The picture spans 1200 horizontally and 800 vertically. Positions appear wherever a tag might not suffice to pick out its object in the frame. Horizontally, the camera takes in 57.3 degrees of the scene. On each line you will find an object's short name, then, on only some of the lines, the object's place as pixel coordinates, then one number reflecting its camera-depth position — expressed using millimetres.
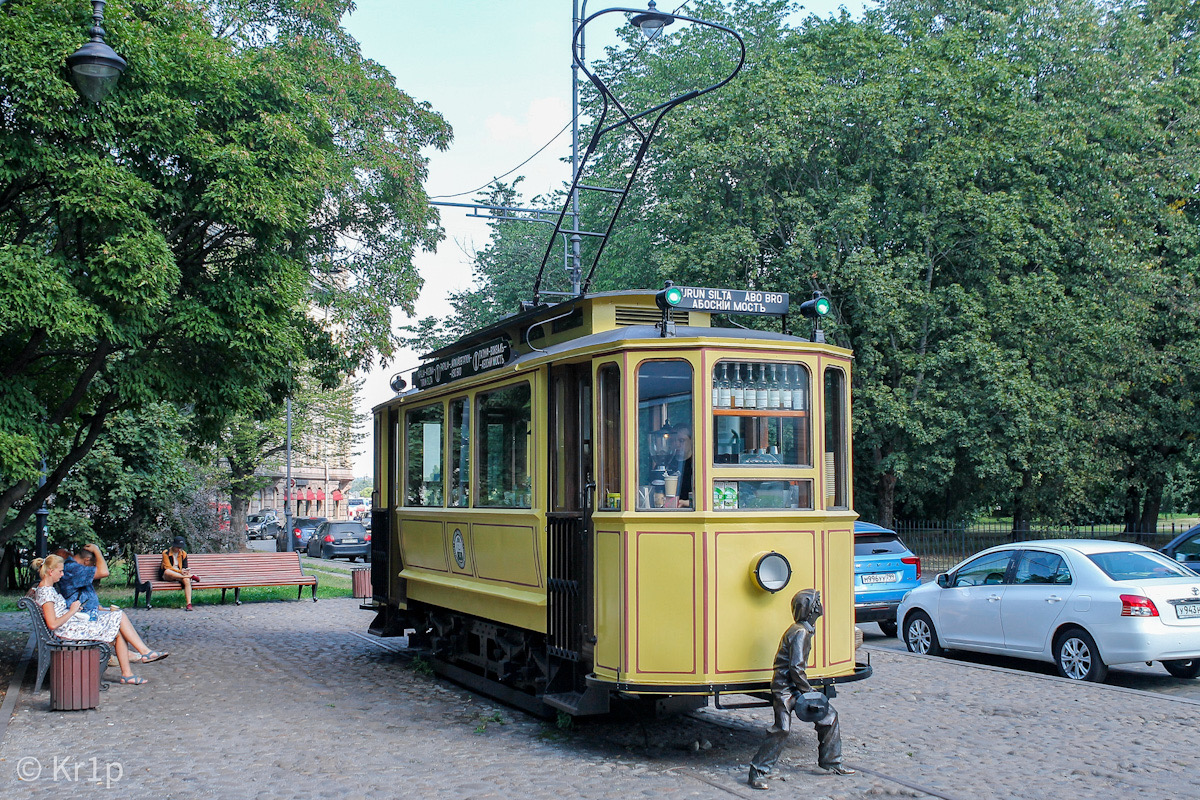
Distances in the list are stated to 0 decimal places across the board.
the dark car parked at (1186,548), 13773
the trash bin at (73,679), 9281
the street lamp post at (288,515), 36938
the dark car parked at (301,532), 44750
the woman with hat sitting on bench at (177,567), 18688
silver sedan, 10164
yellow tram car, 7273
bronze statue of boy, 6832
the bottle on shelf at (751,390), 7602
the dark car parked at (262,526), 59031
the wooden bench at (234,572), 18828
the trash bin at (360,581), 19656
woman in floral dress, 10047
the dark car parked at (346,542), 38594
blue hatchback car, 14156
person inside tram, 7434
